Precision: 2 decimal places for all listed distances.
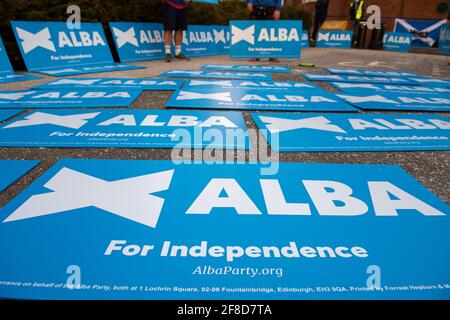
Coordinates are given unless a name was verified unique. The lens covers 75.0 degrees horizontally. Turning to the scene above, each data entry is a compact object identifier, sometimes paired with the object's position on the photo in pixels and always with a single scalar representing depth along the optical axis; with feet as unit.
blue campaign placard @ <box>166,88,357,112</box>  7.56
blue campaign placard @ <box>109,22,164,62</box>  15.51
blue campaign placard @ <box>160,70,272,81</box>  11.75
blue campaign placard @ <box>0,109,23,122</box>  6.32
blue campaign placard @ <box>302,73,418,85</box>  11.73
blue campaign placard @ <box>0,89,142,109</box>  7.29
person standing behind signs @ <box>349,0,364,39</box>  32.58
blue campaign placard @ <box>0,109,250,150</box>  5.15
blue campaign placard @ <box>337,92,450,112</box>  7.88
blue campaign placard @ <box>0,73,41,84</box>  10.30
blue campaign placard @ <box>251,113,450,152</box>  5.28
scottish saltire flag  36.17
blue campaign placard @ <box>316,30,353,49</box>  33.71
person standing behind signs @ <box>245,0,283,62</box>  17.28
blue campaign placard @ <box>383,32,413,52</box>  34.40
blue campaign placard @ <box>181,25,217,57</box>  19.66
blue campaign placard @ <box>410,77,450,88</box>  11.57
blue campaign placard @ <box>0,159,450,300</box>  2.32
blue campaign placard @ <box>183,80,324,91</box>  9.82
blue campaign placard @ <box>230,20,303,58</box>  18.33
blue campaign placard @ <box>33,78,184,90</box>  9.32
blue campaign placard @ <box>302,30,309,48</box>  32.50
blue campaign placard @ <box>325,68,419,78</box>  13.73
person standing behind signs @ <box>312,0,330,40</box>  31.07
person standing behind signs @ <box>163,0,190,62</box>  15.07
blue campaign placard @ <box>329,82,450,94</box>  10.08
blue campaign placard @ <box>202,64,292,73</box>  14.24
